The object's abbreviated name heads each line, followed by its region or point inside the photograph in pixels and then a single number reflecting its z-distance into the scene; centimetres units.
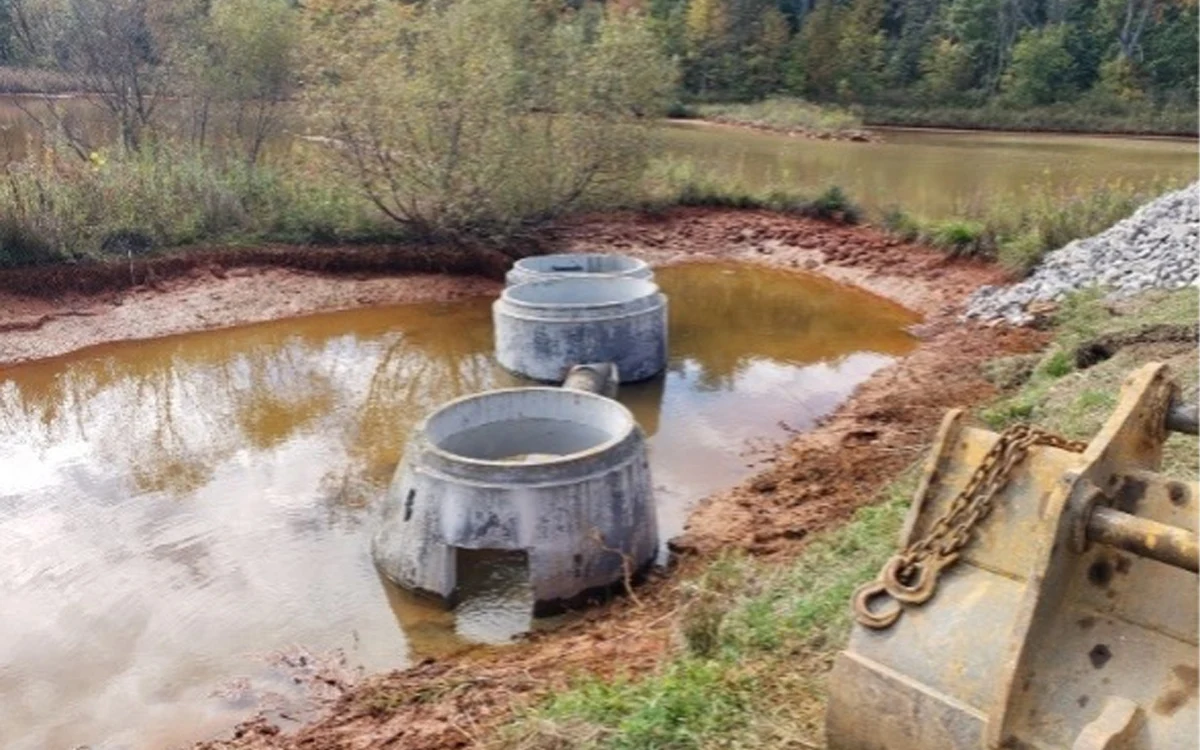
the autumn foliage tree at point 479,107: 1541
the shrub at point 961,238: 1680
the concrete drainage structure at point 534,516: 693
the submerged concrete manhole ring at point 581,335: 1153
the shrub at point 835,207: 1941
